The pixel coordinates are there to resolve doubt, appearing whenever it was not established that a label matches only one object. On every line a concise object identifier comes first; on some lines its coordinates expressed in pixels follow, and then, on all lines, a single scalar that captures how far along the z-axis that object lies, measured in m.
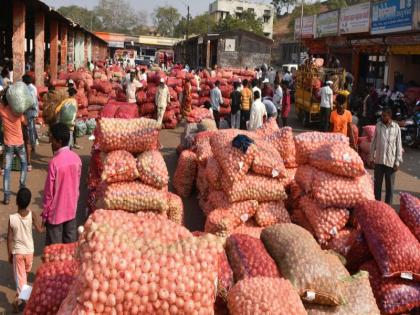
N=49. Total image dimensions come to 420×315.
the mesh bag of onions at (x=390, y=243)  3.84
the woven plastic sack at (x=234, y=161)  5.31
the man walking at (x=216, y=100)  12.48
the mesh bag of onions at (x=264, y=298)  2.70
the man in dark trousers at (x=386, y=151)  6.46
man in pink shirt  4.32
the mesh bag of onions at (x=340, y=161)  5.08
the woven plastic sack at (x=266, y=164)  5.37
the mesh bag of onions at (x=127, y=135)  5.54
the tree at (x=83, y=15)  103.62
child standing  4.20
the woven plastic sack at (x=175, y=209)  5.59
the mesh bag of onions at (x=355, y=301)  3.21
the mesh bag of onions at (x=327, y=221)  4.86
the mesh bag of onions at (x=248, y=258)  3.32
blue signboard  16.50
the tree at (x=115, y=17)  113.19
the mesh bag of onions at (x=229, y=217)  5.14
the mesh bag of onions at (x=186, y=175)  7.42
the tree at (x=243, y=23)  59.42
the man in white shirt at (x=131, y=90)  13.71
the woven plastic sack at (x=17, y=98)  6.77
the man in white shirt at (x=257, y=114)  9.49
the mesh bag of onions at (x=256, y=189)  5.30
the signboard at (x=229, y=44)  29.69
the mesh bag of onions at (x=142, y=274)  2.18
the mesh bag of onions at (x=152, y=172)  5.23
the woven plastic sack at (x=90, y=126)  12.03
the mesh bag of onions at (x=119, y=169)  5.18
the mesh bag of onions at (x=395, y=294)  3.82
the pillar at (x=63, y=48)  17.56
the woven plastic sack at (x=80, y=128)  11.56
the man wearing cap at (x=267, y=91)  13.44
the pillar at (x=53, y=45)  15.28
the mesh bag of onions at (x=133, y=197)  5.05
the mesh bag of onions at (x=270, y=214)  5.29
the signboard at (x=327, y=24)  23.98
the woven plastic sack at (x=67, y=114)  8.12
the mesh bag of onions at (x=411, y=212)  4.29
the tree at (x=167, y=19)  102.44
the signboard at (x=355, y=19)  20.28
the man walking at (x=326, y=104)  12.12
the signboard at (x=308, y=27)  27.66
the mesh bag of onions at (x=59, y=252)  3.34
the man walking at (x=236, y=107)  11.85
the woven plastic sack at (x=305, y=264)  3.21
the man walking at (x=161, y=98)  12.56
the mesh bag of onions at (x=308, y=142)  5.59
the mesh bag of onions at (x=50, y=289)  2.78
